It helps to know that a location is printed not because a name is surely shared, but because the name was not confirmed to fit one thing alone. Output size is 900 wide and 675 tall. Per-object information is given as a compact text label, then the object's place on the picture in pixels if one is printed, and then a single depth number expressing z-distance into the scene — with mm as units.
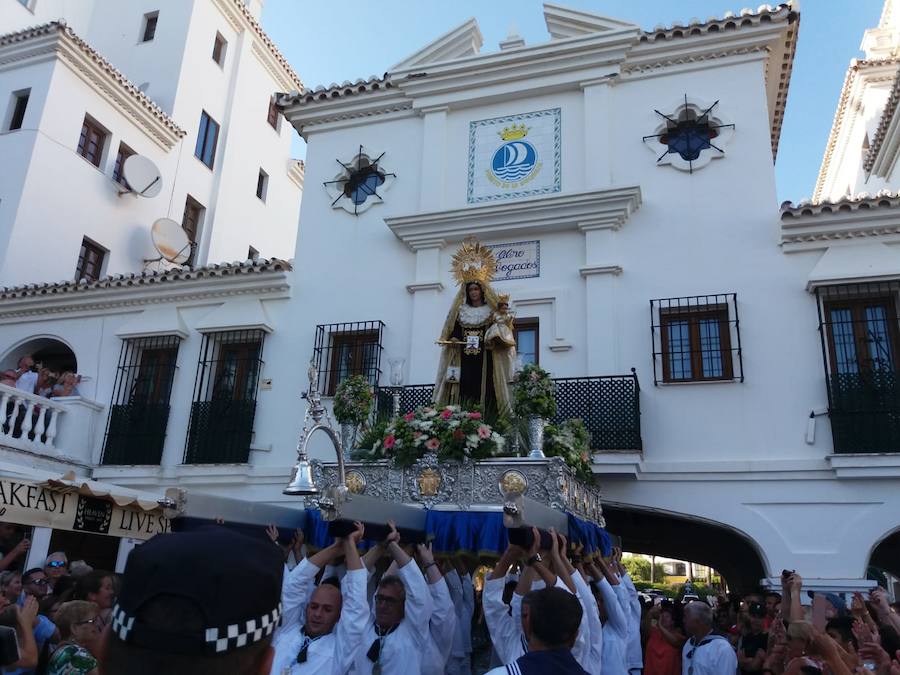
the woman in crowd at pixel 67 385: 13977
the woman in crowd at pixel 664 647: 7074
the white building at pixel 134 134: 16719
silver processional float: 5156
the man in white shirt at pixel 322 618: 4359
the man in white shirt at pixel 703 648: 6166
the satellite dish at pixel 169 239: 18109
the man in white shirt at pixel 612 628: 5809
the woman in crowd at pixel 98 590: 5128
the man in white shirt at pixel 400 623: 4887
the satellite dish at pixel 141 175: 18125
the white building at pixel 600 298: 10602
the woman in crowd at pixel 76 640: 3643
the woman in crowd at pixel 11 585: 5898
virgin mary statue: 8273
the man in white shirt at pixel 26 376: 13727
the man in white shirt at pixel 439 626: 5219
